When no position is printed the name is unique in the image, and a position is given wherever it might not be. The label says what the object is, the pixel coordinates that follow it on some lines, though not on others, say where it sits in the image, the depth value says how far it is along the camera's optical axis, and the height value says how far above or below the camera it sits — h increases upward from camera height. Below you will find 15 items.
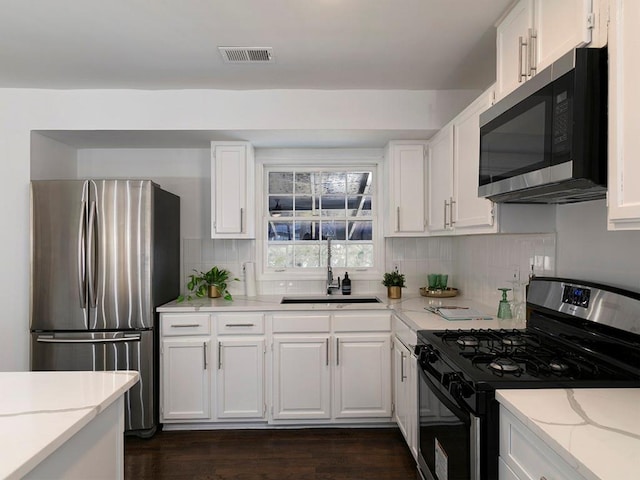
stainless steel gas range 1.44 -0.48
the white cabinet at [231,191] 3.26 +0.36
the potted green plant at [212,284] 3.42 -0.38
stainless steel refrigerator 2.92 -0.26
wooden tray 3.38 -0.44
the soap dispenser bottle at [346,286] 3.56 -0.41
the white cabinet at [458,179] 2.25 +0.37
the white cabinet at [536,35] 1.42 +0.78
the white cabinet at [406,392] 2.41 -0.97
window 3.73 +0.18
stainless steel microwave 1.32 +0.37
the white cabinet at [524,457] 1.07 -0.62
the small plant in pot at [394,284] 3.38 -0.38
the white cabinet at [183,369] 3.01 -0.94
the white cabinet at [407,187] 3.28 +0.39
